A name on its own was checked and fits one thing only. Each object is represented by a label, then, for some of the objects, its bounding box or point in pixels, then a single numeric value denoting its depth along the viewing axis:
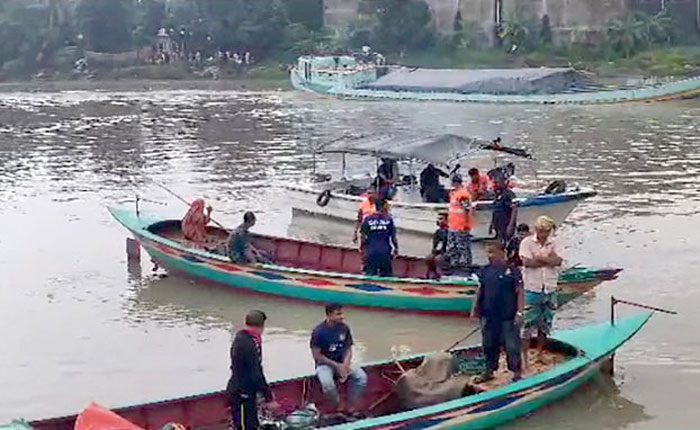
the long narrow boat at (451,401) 9.73
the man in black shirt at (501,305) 10.82
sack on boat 10.38
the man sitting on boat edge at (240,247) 15.48
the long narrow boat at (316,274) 14.38
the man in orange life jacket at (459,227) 16.36
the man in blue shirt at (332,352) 10.35
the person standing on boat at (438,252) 15.38
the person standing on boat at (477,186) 18.98
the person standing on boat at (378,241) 14.44
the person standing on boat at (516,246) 12.52
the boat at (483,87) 52.03
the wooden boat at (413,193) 19.31
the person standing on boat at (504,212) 17.86
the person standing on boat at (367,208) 15.47
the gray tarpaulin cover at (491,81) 54.91
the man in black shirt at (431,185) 20.61
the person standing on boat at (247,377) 9.13
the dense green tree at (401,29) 81.38
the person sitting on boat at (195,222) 17.09
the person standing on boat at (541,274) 11.60
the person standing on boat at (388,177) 20.38
